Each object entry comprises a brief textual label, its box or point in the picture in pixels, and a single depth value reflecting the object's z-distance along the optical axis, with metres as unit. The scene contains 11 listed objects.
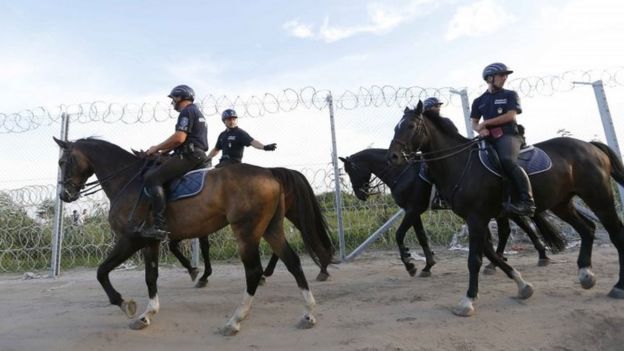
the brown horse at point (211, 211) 5.24
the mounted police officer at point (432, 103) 8.64
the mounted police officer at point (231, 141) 7.86
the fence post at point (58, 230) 8.73
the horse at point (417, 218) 7.39
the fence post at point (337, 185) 9.09
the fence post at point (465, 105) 8.96
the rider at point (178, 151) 5.23
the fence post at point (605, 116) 8.58
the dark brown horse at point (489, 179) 5.47
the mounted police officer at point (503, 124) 5.33
